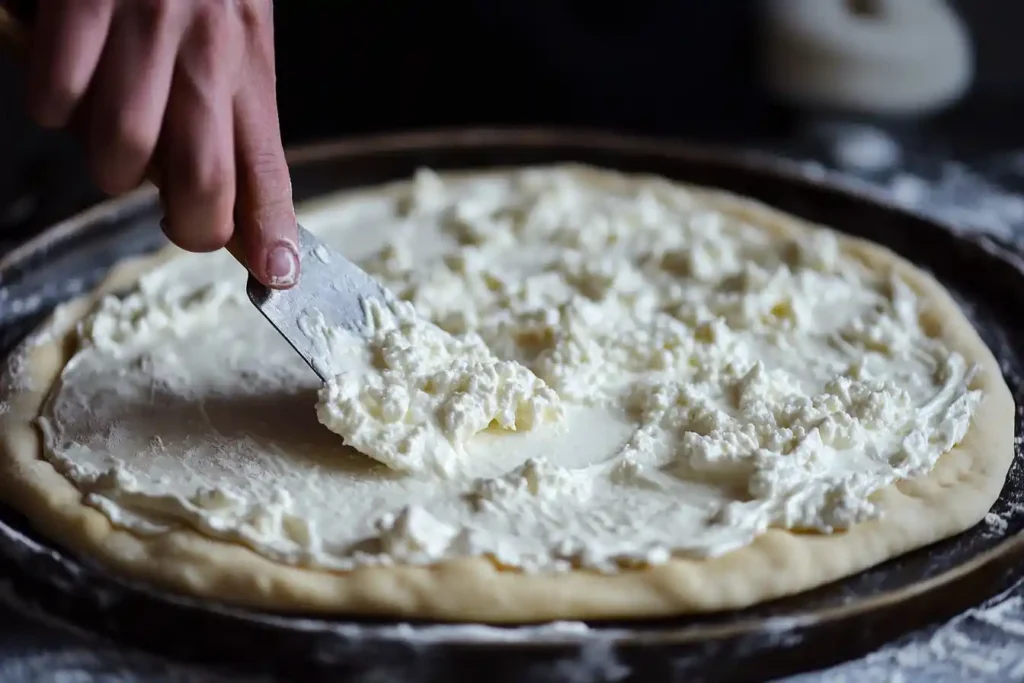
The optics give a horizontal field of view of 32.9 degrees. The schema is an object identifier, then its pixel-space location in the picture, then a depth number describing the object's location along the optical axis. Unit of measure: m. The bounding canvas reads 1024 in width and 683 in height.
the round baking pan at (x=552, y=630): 0.42
